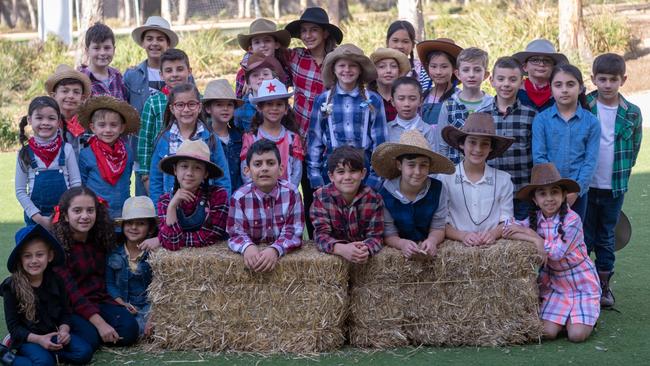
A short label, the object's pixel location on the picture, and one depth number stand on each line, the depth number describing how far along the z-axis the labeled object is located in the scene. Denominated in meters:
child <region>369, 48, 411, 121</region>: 6.73
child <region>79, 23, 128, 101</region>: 7.00
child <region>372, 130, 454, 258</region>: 5.46
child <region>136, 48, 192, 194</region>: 6.51
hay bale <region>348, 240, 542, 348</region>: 5.34
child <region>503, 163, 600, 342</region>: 5.45
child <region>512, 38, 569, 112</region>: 6.34
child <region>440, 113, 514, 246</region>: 5.58
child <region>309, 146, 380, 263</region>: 5.36
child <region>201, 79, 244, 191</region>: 6.38
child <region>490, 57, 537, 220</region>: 6.05
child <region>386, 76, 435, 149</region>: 6.08
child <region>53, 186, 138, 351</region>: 5.34
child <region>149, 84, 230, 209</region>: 6.04
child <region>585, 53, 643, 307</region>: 6.21
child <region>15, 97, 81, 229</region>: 5.89
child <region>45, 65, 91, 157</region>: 6.46
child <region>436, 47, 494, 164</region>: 6.20
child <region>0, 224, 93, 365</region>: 4.98
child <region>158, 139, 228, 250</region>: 5.47
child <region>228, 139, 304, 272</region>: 5.39
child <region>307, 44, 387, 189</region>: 6.16
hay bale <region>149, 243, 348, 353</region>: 5.24
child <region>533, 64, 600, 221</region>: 5.89
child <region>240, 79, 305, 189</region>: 6.11
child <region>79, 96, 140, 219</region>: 6.12
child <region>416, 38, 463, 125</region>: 6.59
